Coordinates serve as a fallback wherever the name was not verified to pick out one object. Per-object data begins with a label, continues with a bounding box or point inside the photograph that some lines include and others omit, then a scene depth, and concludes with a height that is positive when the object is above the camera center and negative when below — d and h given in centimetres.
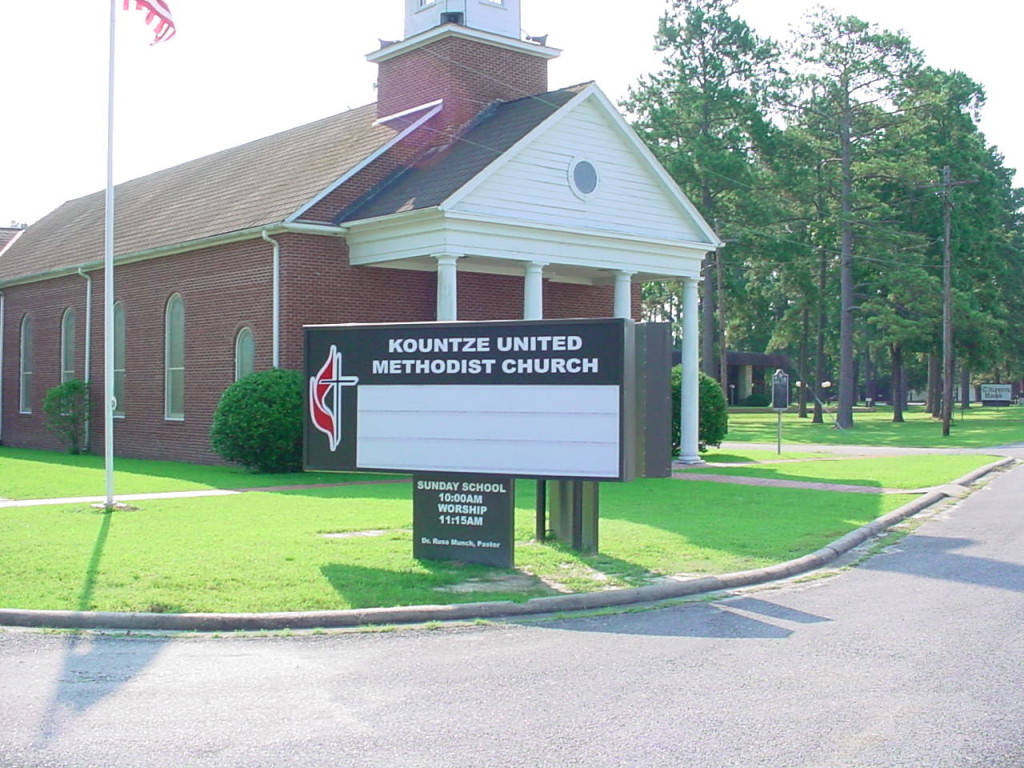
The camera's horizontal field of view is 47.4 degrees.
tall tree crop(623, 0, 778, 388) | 5122 +1253
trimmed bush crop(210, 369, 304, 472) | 2166 -63
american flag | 1592 +513
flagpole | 1530 +173
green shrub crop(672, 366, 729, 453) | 2831 -53
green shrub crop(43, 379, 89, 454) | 2970 -58
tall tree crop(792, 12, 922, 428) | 5114 +1286
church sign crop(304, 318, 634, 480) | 1096 -8
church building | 2284 +321
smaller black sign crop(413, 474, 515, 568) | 1116 -126
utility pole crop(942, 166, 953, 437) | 4412 +300
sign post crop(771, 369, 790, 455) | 3449 +2
